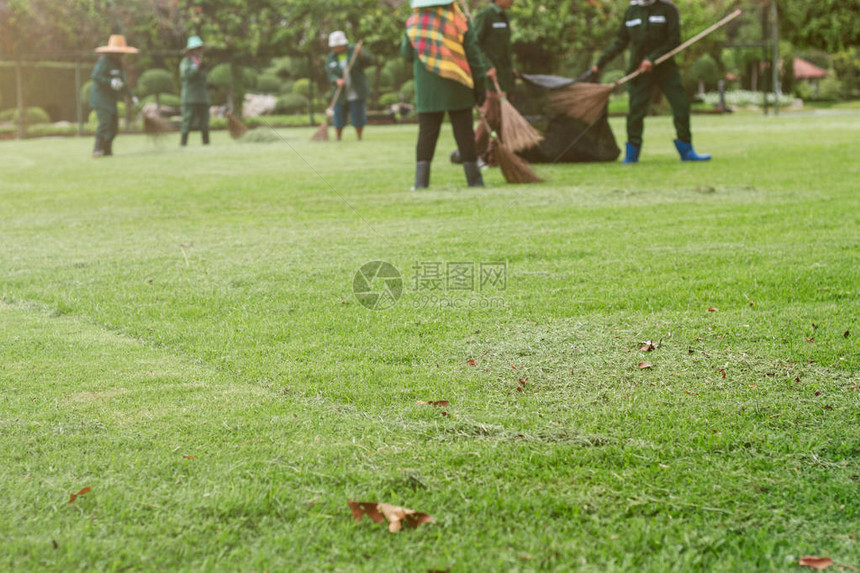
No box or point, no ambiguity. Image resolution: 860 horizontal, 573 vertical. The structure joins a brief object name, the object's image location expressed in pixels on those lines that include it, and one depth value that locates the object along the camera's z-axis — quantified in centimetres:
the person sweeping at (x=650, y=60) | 1082
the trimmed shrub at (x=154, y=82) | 3057
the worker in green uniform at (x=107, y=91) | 1534
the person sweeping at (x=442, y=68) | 844
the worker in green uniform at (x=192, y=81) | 1786
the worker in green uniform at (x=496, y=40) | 1078
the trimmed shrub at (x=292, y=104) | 2477
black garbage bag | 1165
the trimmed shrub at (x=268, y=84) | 2806
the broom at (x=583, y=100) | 1124
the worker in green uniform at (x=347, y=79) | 1792
